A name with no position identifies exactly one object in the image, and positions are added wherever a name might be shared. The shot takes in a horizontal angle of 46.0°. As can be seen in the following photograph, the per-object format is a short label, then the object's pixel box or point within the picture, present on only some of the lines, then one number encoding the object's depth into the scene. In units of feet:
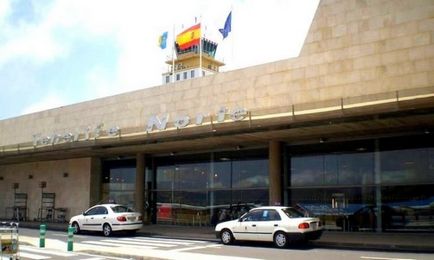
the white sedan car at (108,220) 77.87
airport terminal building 64.44
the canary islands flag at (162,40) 137.80
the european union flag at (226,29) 105.12
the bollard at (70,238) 57.78
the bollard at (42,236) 61.21
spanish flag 213.25
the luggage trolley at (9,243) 41.38
